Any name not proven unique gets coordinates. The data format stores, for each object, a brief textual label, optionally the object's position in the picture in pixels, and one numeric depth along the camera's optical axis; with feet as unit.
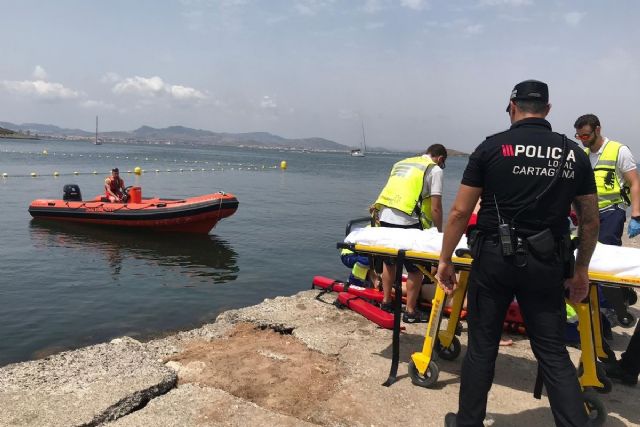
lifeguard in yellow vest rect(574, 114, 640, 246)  13.89
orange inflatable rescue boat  40.93
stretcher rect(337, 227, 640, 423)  9.54
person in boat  44.73
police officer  7.63
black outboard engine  46.93
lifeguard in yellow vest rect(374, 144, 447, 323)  14.56
